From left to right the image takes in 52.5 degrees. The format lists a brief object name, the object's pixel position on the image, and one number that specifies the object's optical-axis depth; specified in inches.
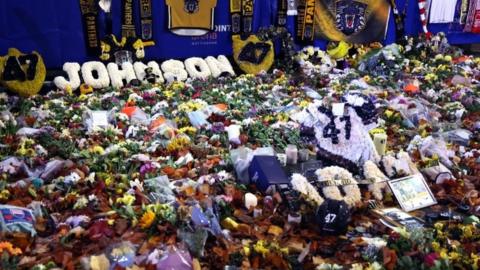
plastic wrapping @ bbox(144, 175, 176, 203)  134.8
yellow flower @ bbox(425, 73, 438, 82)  299.2
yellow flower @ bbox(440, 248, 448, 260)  108.5
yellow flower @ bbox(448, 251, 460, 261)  109.6
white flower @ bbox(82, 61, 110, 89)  272.7
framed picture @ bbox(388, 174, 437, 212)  140.6
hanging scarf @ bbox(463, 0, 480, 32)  422.9
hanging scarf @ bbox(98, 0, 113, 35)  290.8
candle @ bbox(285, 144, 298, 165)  163.9
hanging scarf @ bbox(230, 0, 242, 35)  332.8
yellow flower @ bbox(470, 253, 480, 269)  107.8
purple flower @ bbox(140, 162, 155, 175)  152.9
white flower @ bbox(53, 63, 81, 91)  264.8
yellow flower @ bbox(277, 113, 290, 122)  212.8
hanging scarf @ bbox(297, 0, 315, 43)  354.9
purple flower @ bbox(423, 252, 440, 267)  105.9
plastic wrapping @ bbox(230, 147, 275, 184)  150.7
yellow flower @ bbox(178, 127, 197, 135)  191.3
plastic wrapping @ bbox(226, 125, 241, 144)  183.8
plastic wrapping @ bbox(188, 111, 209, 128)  202.1
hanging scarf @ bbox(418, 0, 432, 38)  406.0
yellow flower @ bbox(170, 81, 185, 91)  268.4
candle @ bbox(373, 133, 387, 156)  167.3
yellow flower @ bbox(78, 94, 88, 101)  245.6
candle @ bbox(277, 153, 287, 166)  161.3
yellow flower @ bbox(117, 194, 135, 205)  131.8
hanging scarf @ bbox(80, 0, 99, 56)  287.6
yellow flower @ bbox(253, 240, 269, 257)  111.6
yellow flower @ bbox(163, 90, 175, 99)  250.9
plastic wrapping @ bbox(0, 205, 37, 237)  116.9
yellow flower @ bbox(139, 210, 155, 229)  120.9
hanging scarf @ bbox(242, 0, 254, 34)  336.2
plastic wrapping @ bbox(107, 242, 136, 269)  104.6
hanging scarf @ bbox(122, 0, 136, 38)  300.2
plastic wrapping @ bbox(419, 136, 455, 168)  170.0
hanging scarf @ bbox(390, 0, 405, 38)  395.5
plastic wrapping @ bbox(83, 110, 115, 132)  196.2
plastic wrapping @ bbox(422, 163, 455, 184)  154.3
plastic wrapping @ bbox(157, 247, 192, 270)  104.3
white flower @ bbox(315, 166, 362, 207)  136.3
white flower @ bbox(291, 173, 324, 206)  132.0
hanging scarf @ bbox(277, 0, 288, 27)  347.9
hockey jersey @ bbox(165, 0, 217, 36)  317.4
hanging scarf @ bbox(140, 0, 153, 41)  307.3
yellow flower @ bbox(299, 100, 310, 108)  226.5
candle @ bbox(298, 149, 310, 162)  167.5
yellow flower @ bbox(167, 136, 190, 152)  173.0
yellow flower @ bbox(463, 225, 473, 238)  120.6
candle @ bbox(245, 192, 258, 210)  134.6
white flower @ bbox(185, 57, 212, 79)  303.3
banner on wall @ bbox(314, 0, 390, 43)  366.0
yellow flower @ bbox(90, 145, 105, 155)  167.0
